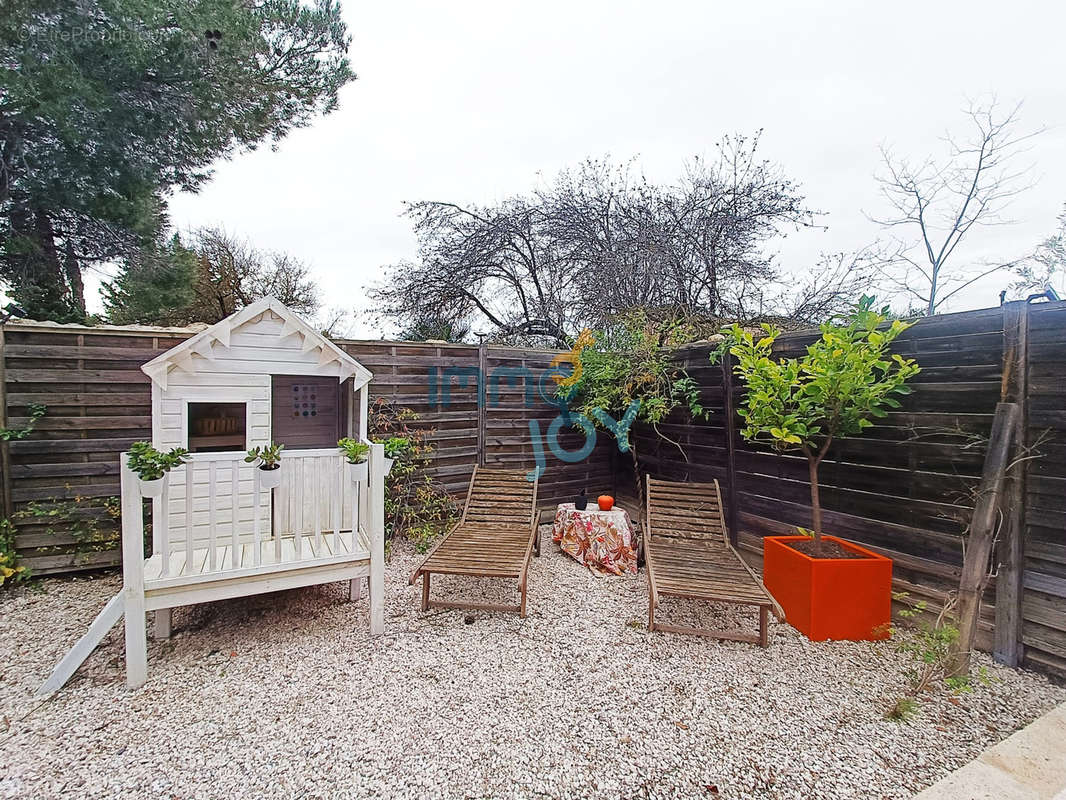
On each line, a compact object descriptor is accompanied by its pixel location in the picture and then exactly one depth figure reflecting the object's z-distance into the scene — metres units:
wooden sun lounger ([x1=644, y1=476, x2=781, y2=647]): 3.07
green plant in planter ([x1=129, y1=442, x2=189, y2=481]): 2.53
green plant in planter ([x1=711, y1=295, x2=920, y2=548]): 2.86
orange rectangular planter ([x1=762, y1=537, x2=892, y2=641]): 3.00
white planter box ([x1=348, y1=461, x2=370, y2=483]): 3.22
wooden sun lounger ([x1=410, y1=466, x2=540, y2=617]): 3.49
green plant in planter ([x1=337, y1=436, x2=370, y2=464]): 3.16
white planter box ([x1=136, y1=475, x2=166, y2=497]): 2.56
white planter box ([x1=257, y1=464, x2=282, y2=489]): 2.89
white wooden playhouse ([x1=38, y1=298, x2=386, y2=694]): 2.65
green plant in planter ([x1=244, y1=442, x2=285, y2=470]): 2.91
